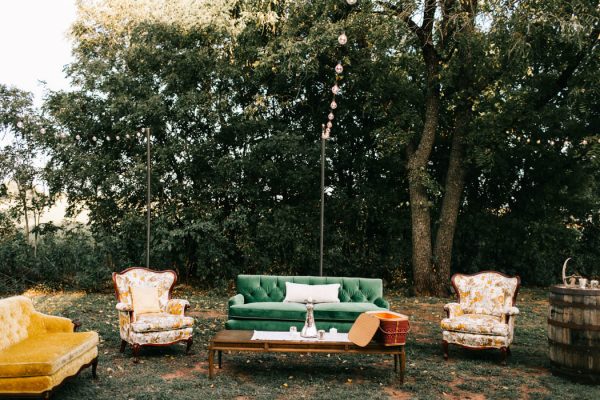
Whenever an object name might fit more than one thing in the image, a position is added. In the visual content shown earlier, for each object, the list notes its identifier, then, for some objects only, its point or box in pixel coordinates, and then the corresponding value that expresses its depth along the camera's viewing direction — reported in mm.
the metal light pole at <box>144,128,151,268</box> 8020
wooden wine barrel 4363
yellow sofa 3576
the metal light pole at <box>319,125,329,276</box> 7495
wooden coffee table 4426
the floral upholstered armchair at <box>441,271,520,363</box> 5102
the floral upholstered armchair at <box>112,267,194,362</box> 5168
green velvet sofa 5570
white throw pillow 6000
